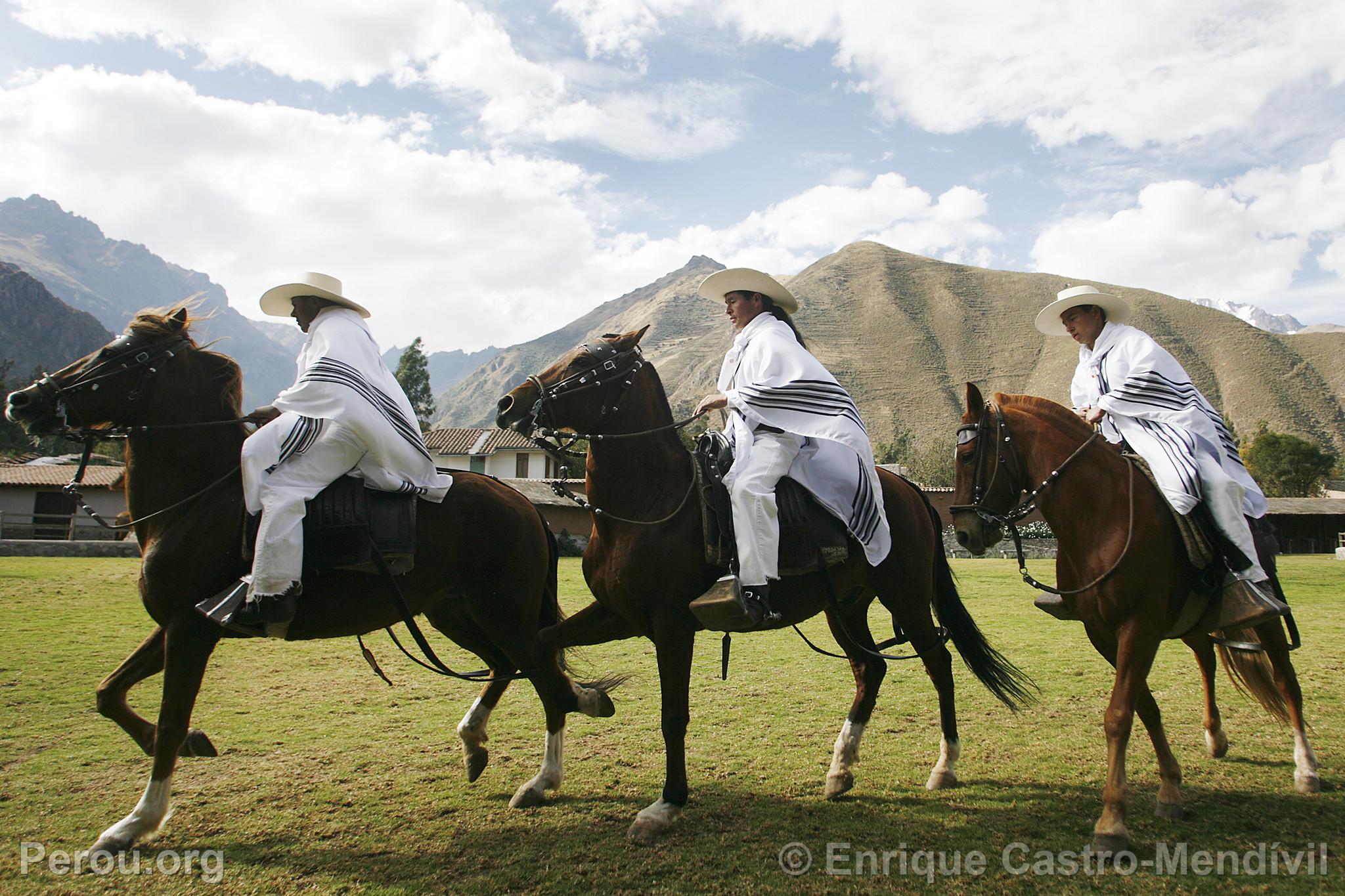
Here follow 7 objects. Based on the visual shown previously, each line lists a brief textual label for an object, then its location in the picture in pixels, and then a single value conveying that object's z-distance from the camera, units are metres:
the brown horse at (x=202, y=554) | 4.55
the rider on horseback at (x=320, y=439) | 4.52
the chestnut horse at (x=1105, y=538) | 4.56
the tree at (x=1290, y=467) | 60.84
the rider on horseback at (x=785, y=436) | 4.84
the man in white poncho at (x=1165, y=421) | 4.75
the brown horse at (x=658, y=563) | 4.74
